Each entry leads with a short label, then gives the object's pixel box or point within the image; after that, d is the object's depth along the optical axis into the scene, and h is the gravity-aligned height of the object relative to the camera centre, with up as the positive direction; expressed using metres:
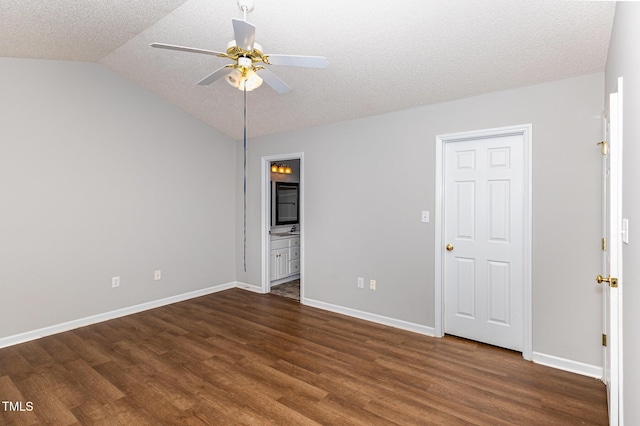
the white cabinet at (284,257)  5.16 -0.73
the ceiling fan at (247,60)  1.80 +0.93
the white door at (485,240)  2.96 -0.24
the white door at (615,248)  1.60 -0.17
